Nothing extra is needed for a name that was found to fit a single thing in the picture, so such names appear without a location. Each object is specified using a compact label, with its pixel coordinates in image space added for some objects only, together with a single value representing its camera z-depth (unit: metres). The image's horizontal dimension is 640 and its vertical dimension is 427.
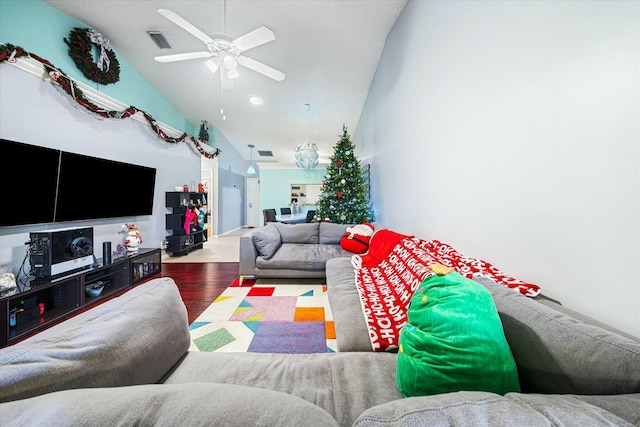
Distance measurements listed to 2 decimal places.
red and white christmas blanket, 1.15
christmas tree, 4.38
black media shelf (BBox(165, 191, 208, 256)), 4.58
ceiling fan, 2.09
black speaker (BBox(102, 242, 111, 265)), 2.77
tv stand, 1.86
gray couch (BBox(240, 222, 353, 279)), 3.06
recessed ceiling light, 4.93
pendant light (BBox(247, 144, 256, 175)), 8.36
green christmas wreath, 2.88
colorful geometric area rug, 1.77
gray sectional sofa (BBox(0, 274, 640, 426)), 0.38
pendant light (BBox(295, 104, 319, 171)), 5.60
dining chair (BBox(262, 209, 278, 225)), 7.10
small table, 6.72
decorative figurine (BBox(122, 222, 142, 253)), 3.31
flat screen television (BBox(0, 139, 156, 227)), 2.15
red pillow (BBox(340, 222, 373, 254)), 3.26
